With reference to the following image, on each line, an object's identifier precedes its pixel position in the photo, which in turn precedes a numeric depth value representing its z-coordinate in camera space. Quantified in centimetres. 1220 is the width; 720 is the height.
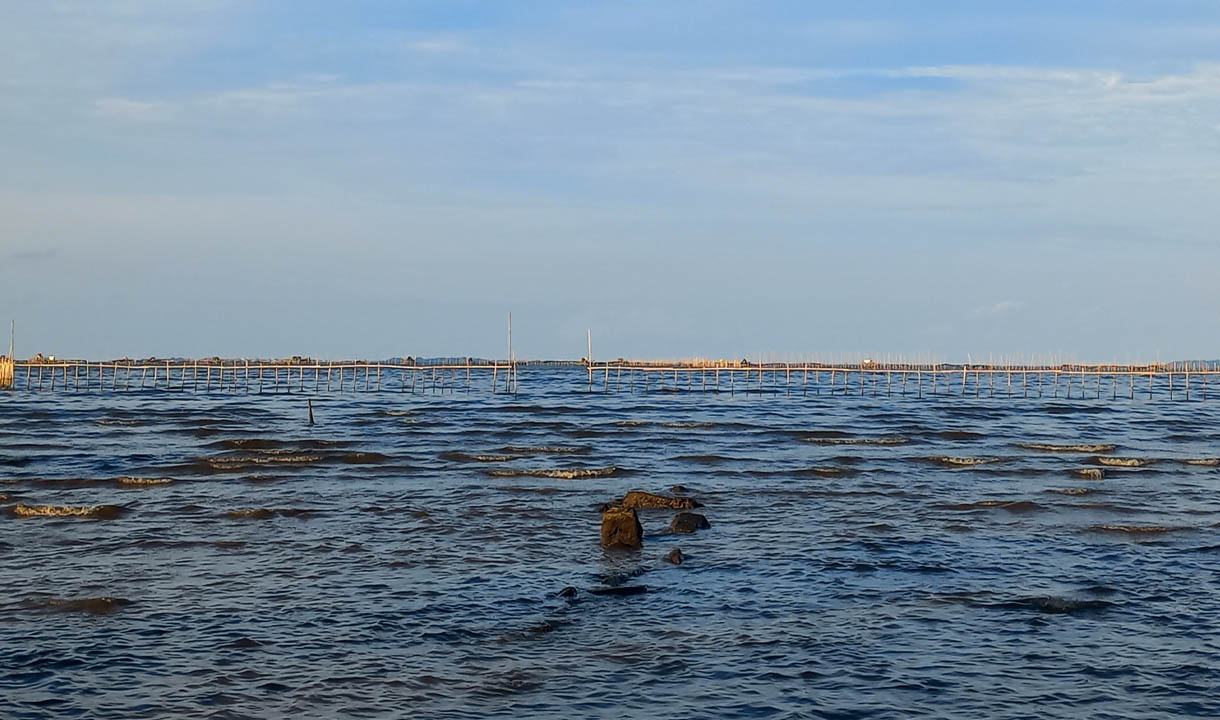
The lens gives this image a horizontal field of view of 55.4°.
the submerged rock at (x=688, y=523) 2789
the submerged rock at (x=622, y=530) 2575
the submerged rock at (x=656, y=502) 3144
